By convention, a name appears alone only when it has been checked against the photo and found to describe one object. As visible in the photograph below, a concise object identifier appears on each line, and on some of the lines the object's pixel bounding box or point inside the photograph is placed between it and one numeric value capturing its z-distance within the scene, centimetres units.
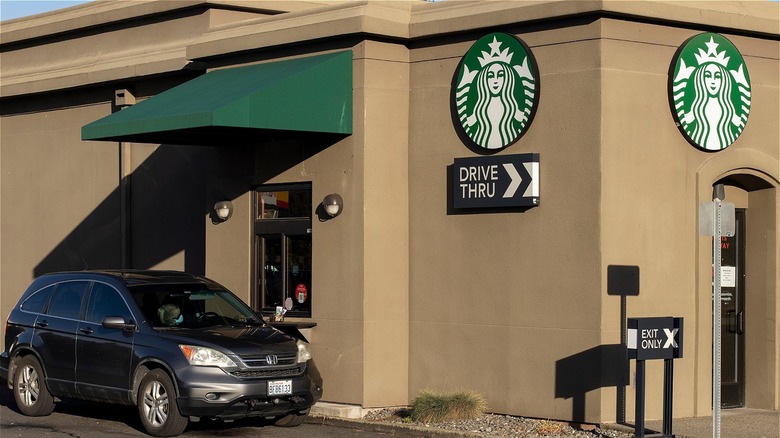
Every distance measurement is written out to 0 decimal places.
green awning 1396
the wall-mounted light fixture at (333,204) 1470
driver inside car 1329
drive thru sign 1364
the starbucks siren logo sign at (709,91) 1366
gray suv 1245
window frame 1538
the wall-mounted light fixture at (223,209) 1625
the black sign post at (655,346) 1165
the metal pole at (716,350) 1098
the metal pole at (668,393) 1187
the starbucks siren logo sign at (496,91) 1384
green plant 1334
